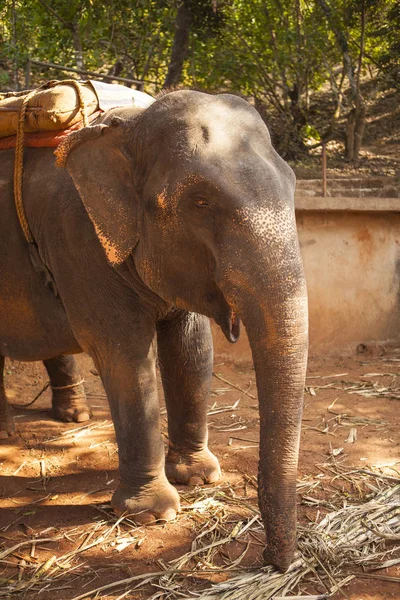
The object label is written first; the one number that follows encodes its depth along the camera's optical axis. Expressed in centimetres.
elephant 267
